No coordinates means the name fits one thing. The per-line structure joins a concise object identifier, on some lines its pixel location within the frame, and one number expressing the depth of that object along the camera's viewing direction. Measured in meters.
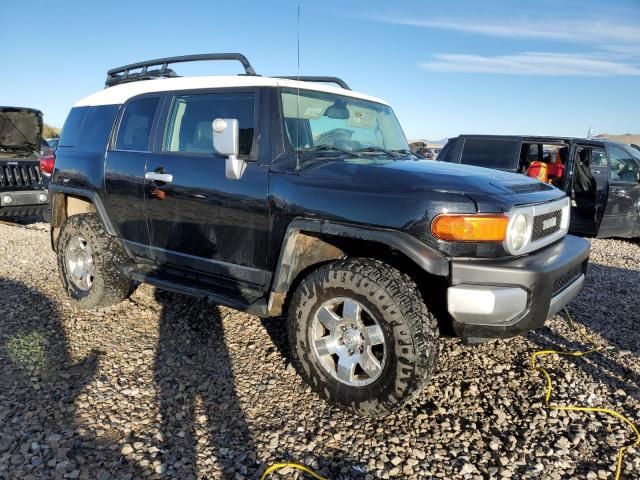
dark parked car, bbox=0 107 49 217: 8.48
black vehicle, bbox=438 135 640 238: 7.98
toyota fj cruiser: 2.64
